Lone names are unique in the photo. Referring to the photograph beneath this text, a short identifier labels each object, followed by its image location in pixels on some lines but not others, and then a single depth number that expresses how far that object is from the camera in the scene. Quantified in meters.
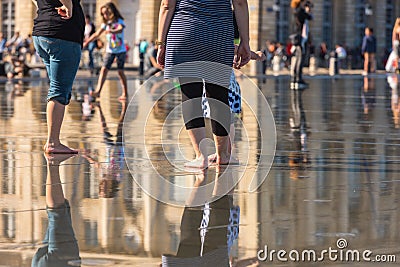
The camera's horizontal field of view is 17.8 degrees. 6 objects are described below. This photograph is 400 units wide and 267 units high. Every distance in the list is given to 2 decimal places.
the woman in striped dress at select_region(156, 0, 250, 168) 9.22
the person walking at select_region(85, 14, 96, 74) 37.75
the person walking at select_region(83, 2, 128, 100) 20.78
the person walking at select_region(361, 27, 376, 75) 44.25
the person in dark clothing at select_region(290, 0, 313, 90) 25.97
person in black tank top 10.31
